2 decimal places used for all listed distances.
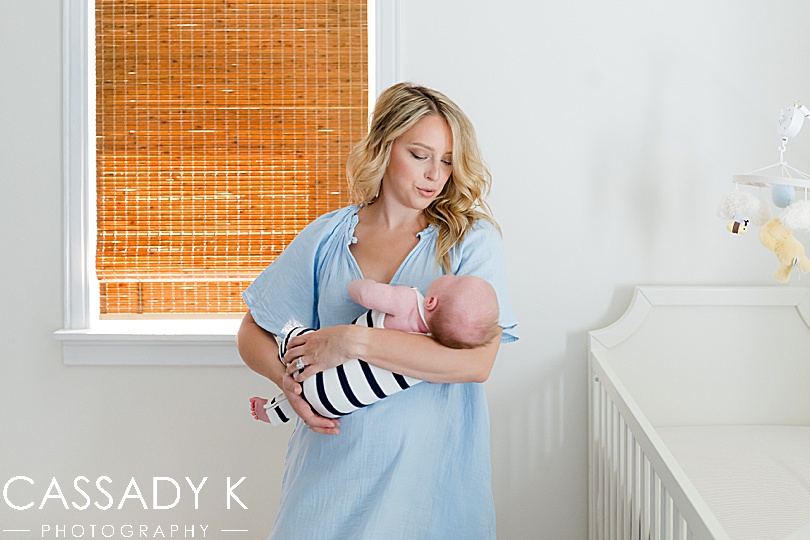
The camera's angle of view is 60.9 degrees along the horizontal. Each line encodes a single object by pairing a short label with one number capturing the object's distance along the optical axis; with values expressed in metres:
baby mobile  1.56
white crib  1.84
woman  1.17
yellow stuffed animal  1.61
